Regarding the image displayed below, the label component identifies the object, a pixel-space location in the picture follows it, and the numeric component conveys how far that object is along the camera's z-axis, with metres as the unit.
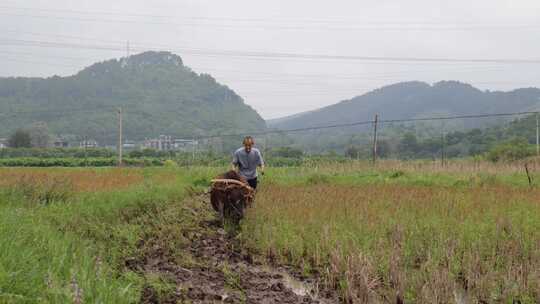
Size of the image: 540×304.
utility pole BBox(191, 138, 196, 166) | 24.88
